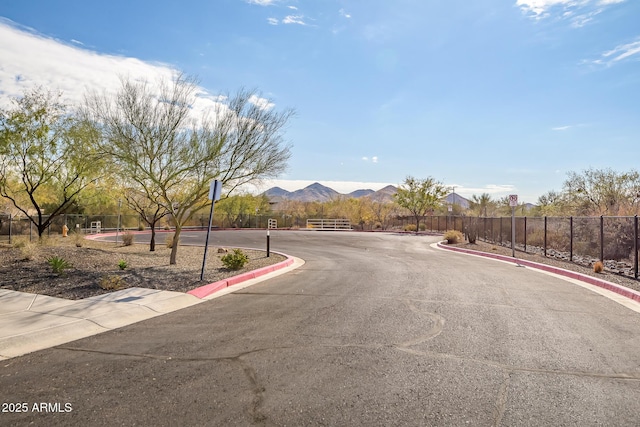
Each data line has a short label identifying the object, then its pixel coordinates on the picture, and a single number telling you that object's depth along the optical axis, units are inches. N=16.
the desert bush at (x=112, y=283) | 396.5
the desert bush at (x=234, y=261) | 542.3
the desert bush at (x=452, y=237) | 1103.0
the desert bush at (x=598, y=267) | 554.6
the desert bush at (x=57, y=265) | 438.9
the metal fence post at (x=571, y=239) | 698.8
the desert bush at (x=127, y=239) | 934.4
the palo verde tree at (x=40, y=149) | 721.0
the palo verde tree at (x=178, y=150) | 535.8
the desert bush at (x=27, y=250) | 503.2
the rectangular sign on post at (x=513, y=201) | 792.4
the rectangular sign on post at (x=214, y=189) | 459.5
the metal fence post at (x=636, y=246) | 505.3
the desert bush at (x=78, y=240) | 760.8
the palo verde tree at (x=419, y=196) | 1940.2
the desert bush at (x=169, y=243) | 873.9
